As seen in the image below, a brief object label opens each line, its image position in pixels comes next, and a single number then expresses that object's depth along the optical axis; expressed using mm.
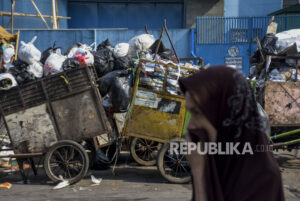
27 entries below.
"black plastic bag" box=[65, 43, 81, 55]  6560
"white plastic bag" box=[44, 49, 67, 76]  5574
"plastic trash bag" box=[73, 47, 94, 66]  5777
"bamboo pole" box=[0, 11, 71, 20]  13284
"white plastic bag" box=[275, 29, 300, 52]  6847
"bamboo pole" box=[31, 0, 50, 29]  13561
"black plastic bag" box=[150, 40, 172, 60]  6338
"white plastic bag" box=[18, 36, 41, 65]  5699
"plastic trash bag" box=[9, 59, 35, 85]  5342
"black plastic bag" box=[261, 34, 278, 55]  6937
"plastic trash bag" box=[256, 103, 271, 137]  5392
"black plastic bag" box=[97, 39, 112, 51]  6941
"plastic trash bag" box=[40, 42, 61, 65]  5992
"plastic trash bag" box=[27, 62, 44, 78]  5586
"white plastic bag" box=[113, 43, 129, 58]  6387
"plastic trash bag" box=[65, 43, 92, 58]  6185
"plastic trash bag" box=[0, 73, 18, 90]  5277
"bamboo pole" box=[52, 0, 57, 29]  13625
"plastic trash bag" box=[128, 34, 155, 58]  6520
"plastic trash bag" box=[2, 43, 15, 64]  7209
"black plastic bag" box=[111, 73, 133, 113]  5586
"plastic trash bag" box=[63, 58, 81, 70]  5477
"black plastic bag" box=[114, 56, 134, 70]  6191
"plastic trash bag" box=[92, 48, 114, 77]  6156
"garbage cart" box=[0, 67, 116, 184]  5211
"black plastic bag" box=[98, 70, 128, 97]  5672
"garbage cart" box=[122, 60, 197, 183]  5246
